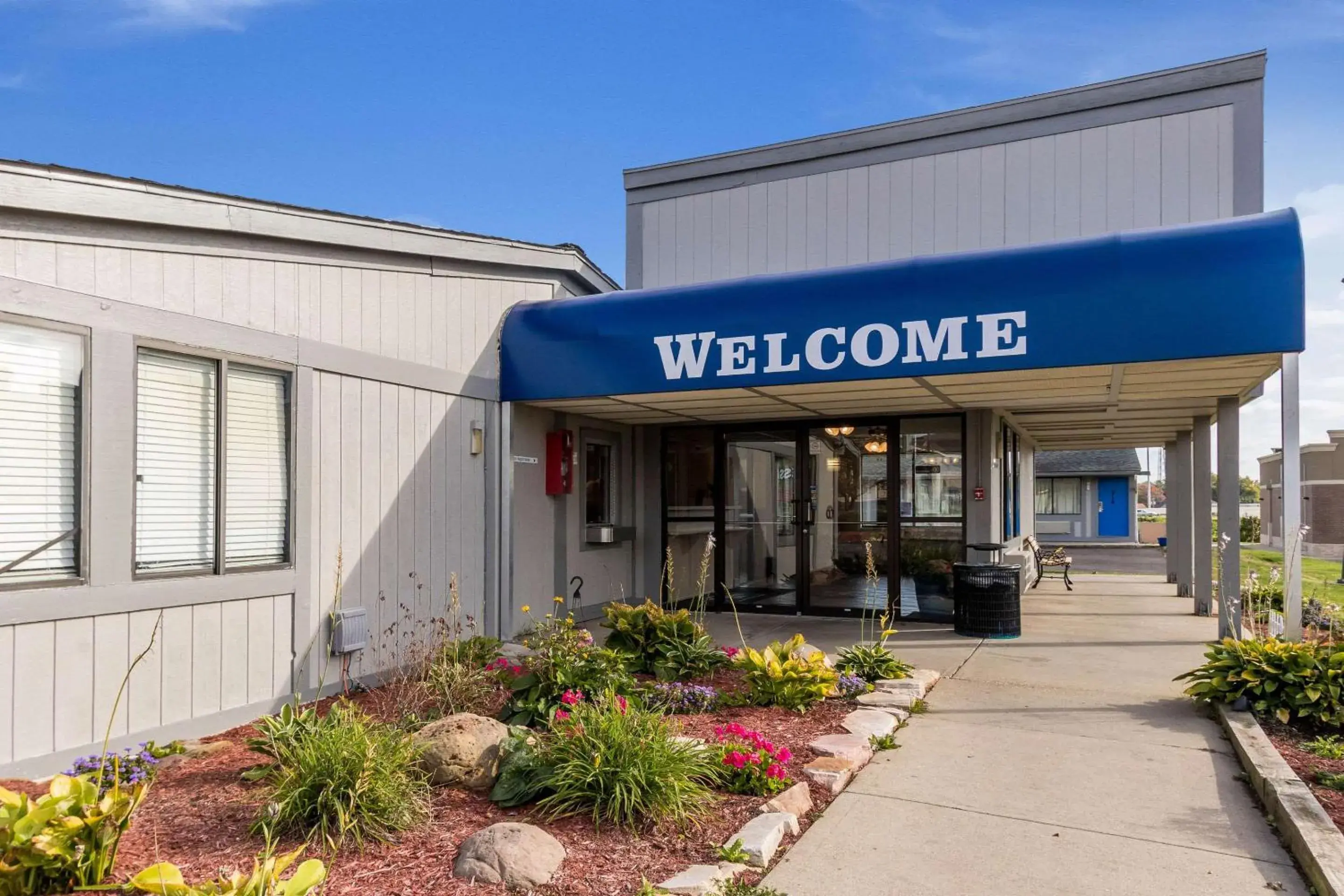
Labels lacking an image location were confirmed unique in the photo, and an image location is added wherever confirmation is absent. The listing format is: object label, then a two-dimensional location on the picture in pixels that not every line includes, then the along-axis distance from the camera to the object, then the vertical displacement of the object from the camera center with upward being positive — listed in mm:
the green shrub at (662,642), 6777 -1351
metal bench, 14898 -1472
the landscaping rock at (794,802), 4133 -1600
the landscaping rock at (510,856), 3344 -1539
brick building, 33625 -702
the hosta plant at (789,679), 6023 -1454
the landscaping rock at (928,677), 6789 -1625
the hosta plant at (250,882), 2658 -1298
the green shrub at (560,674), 5281 -1274
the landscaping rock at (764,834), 3615 -1590
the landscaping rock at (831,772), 4559 -1612
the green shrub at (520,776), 4141 -1485
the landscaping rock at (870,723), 5430 -1615
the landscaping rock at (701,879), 3250 -1583
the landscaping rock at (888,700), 6098 -1615
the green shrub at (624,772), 3902 -1406
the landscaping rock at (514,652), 7234 -1555
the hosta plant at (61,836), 2799 -1228
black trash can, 9117 -1315
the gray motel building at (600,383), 4926 +851
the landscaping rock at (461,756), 4324 -1435
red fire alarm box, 9406 +203
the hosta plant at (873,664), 6789 -1502
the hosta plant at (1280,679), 5531 -1353
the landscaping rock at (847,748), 4953 -1607
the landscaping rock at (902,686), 6398 -1588
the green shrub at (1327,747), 4914 -1577
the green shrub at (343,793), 3662 -1398
